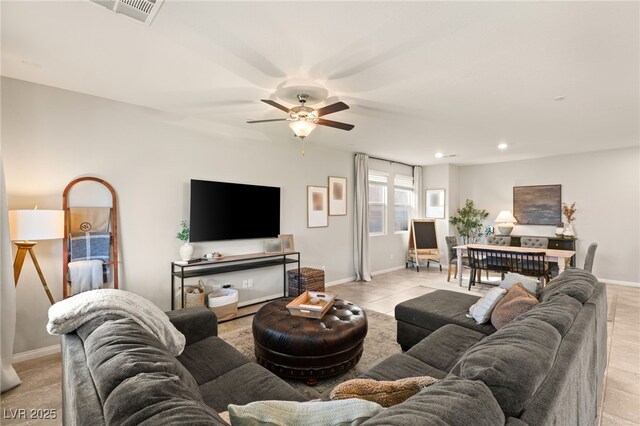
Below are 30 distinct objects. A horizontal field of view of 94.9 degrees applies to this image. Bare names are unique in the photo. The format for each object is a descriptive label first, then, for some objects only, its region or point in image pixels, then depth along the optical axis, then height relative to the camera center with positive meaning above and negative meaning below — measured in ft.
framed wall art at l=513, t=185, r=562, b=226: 20.74 +0.60
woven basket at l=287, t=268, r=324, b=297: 14.75 -3.43
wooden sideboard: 19.19 -2.04
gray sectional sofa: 2.73 -1.92
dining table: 14.73 -2.16
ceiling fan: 8.88 +3.07
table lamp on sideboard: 20.70 -0.68
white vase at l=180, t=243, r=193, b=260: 11.90 -1.57
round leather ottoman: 7.32 -3.36
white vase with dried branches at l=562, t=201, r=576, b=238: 19.93 -0.11
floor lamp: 7.98 -0.45
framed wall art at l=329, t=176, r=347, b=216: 18.56 +1.10
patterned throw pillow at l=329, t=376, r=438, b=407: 3.52 -2.18
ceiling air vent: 5.68 +4.10
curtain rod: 21.52 +4.06
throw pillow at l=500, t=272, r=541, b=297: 8.43 -2.10
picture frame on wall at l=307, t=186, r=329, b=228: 17.31 +0.36
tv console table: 11.66 -2.40
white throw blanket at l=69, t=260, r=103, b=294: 9.62 -2.06
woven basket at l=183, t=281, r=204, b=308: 11.78 -3.38
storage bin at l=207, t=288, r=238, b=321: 12.16 -3.79
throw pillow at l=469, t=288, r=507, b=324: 7.92 -2.56
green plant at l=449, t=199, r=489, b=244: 23.67 -0.75
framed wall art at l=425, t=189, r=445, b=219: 24.88 +0.82
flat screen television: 12.57 +0.09
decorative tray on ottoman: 8.34 -2.78
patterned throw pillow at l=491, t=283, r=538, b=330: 7.09 -2.31
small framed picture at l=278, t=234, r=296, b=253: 15.41 -1.53
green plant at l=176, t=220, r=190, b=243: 12.20 -0.83
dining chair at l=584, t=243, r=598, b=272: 14.25 -2.14
